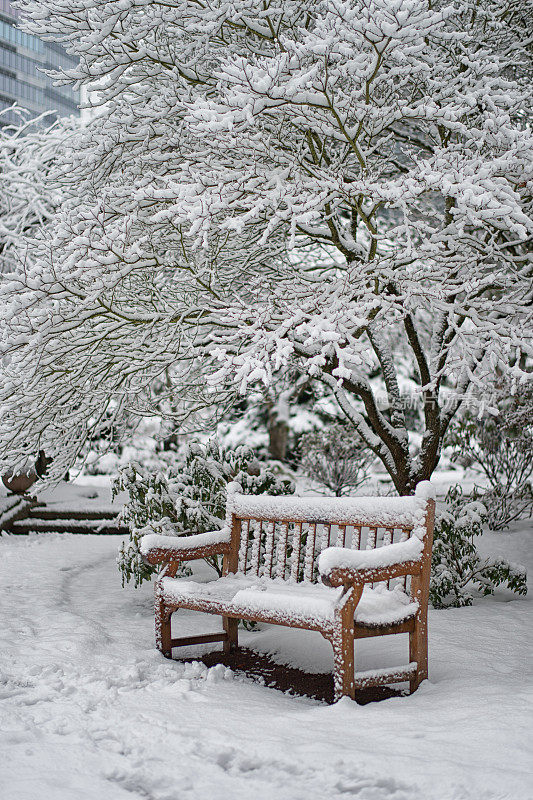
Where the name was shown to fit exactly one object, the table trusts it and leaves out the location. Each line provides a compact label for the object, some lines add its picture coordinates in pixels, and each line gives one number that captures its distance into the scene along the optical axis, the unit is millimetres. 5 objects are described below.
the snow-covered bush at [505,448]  8477
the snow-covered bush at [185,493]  5910
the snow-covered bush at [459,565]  5723
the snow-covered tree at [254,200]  4578
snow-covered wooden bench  3430
